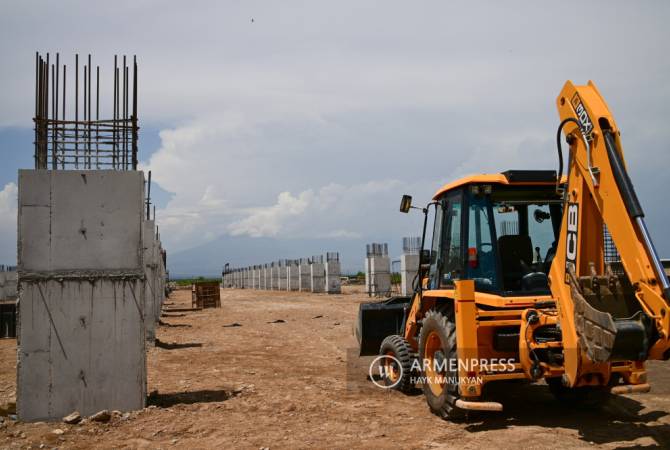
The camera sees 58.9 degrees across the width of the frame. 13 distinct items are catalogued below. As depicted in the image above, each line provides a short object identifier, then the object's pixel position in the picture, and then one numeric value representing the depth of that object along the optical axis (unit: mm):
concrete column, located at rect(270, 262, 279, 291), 57781
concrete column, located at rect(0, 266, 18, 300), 36281
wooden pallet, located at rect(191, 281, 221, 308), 31125
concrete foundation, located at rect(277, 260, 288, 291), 54300
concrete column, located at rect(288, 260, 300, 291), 50191
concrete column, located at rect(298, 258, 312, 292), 47625
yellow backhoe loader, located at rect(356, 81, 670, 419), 4875
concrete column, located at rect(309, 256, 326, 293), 44750
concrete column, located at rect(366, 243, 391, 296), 36281
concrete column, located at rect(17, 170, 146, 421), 7453
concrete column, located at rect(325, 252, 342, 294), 42250
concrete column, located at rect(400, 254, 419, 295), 31062
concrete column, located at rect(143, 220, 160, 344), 14600
